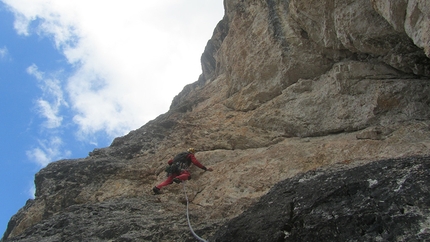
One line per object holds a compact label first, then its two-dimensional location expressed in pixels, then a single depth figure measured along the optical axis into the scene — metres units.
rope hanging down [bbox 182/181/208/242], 5.03
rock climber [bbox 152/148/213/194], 8.18
